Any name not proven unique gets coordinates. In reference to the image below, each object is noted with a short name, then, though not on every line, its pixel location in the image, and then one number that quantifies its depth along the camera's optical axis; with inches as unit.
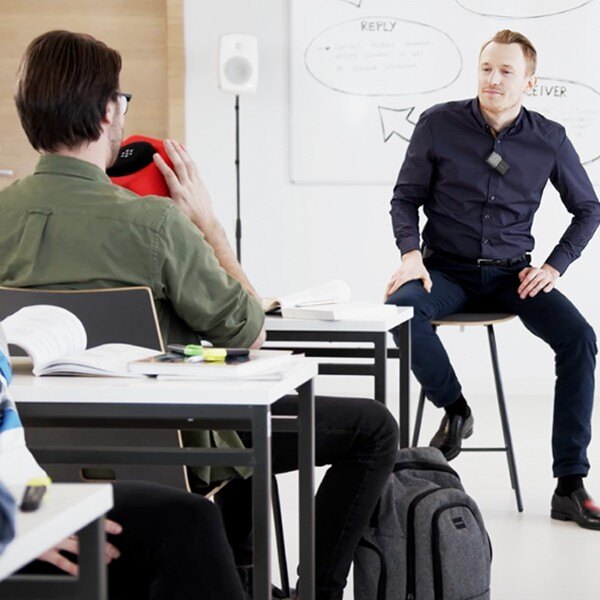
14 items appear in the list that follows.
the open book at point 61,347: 155.0
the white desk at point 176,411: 144.9
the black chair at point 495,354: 251.1
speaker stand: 326.7
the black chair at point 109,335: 173.8
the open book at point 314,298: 219.8
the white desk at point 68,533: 80.3
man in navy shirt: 253.6
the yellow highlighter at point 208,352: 162.8
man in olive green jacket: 186.1
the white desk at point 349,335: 213.9
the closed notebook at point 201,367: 154.1
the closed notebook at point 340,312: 214.8
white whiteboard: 325.5
